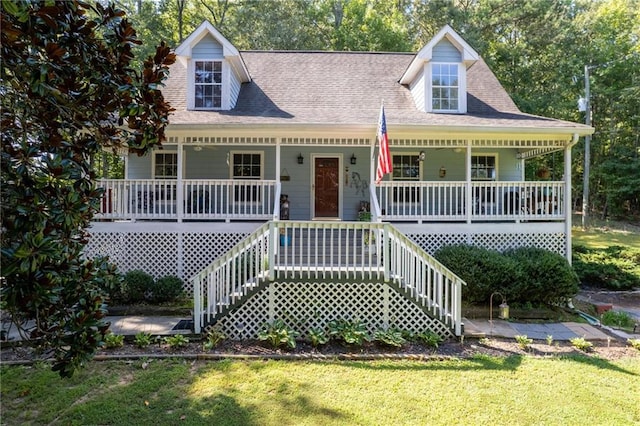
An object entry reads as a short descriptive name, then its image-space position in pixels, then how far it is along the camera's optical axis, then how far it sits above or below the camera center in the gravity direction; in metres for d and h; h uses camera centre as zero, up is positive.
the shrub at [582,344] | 6.07 -2.13
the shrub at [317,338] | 5.91 -2.01
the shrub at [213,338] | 5.82 -2.05
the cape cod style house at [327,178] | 6.50 +1.06
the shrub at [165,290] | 8.15 -1.73
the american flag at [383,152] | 7.00 +1.15
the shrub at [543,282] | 7.84 -1.43
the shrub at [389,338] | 5.88 -2.00
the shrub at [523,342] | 6.11 -2.11
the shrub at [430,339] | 6.03 -2.06
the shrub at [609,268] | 10.17 -1.53
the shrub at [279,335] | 5.85 -1.97
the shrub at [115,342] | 5.77 -2.05
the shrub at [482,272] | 7.81 -1.24
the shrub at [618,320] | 7.34 -2.11
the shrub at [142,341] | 5.92 -2.07
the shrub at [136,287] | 8.09 -1.66
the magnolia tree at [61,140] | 2.54 +0.60
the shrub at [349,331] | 5.89 -1.93
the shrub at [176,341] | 5.87 -2.06
